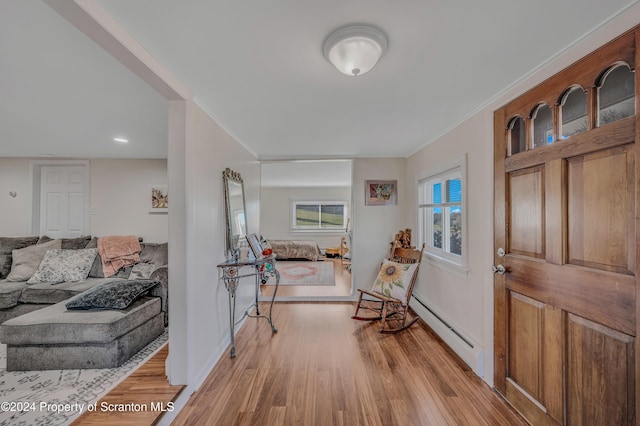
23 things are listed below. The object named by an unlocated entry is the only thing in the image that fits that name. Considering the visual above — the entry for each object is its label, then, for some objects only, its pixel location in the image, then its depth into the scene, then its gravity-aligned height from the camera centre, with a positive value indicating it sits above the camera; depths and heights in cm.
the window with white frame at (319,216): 828 +0
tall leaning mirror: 247 +9
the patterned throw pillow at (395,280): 293 -78
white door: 382 +26
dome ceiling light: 117 +84
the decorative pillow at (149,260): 297 -56
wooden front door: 109 -18
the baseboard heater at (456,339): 201 -118
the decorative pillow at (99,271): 307 -69
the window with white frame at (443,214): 260 +3
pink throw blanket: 310 -47
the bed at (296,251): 699 -99
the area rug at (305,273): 482 -128
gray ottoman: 193 -99
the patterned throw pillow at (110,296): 215 -73
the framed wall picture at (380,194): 383 +34
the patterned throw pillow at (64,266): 287 -61
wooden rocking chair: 288 -89
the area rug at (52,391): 154 -125
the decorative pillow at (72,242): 330 -36
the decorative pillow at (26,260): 293 -55
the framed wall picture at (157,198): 380 +27
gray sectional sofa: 195 -88
